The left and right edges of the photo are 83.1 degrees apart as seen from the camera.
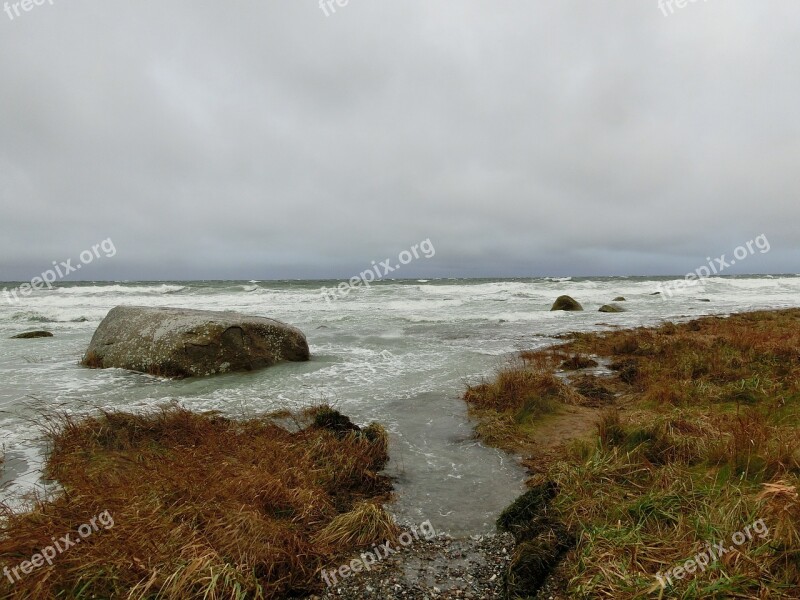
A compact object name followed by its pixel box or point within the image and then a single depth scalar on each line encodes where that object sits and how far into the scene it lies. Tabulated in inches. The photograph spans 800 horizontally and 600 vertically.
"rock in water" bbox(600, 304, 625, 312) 1091.8
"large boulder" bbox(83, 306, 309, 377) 411.5
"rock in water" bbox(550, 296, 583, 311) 1119.6
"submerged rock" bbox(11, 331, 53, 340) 674.8
